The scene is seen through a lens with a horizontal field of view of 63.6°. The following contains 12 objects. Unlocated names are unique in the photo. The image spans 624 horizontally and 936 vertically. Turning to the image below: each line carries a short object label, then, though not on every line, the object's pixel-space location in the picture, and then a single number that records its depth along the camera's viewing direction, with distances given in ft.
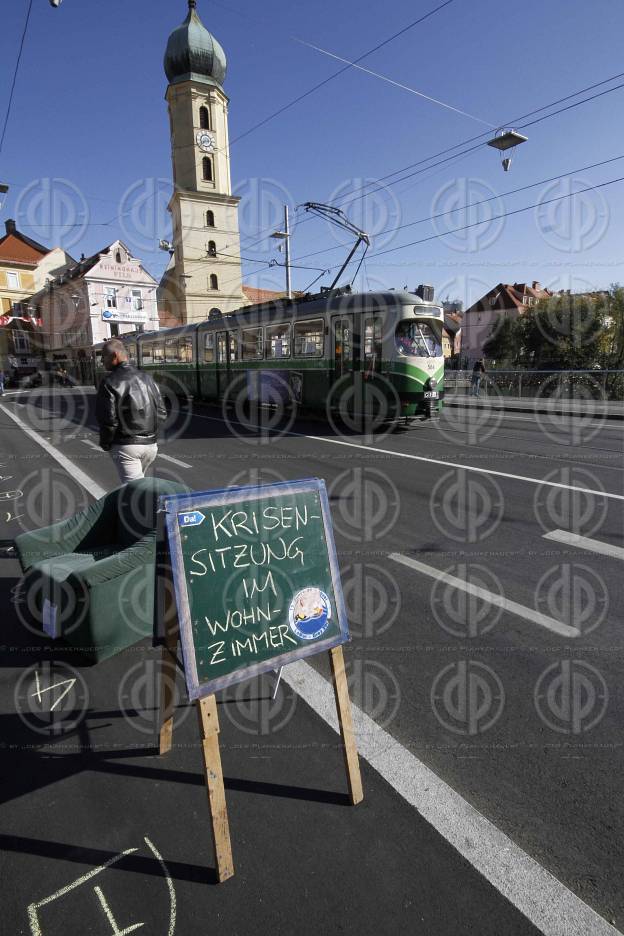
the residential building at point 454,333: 235.61
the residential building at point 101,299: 170.40
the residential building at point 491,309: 230.68
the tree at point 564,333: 121.70
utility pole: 84.83
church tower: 151.74
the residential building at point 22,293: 191.83
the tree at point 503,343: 169.17
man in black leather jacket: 15.96
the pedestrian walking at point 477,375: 77.36
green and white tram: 42.37
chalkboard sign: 6.85
